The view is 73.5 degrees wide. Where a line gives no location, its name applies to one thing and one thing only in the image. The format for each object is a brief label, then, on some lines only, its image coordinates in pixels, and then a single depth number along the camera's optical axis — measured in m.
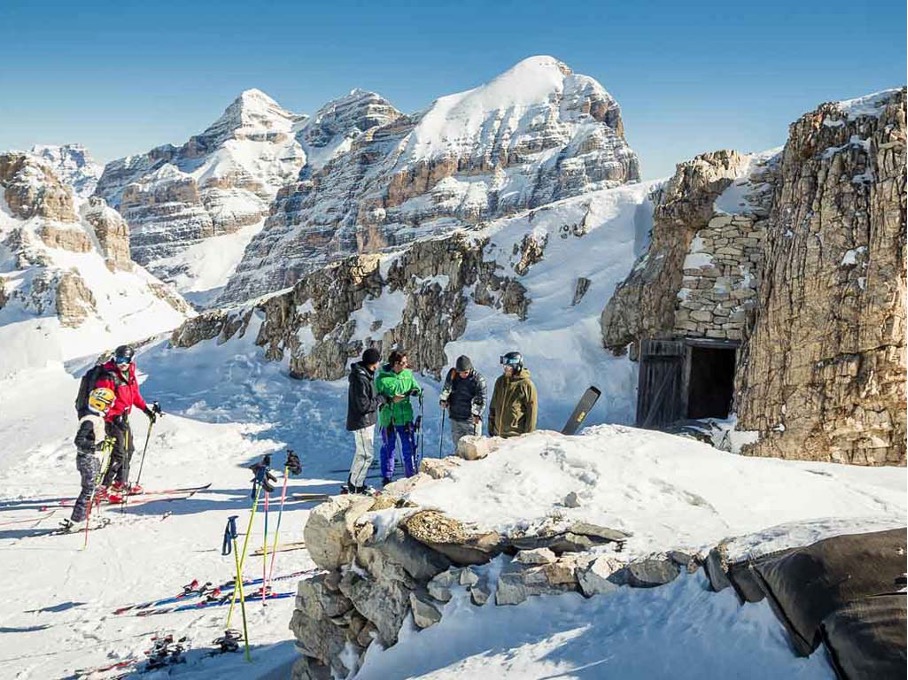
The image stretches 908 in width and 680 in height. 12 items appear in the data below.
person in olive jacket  7.74
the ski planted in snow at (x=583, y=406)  9.94
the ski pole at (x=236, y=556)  5.02
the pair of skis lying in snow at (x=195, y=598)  5.75
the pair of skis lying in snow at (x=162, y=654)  4.82
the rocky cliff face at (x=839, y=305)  9.98
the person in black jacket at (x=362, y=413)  8.09
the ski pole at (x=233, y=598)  5.21
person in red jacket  8.70
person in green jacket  8.12
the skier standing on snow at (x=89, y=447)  7.90
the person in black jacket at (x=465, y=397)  8.19
